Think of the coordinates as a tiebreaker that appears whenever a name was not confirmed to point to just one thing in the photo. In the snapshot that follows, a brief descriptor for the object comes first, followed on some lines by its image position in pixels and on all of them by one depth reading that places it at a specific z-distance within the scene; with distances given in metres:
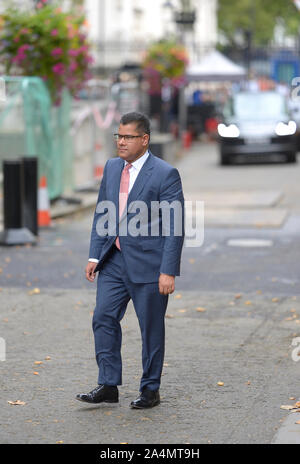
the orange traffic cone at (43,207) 15.55
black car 27.98
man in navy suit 6.25
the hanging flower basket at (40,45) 17.66
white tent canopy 39.38
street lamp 36.47
